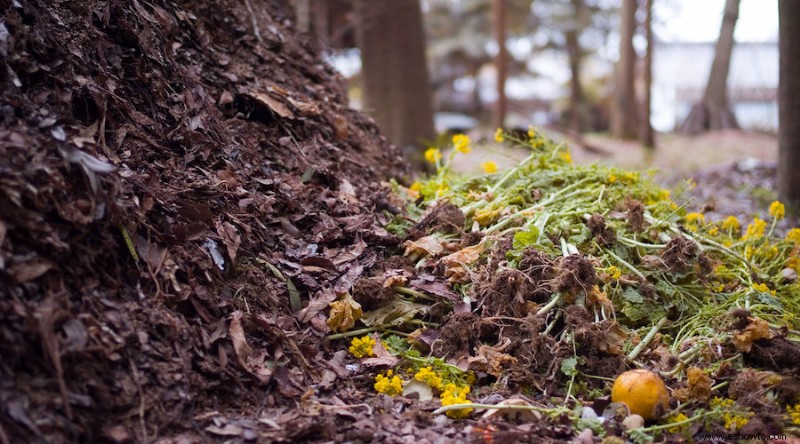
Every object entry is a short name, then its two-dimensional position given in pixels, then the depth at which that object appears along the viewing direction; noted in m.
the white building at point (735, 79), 17.89
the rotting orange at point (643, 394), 2.07
